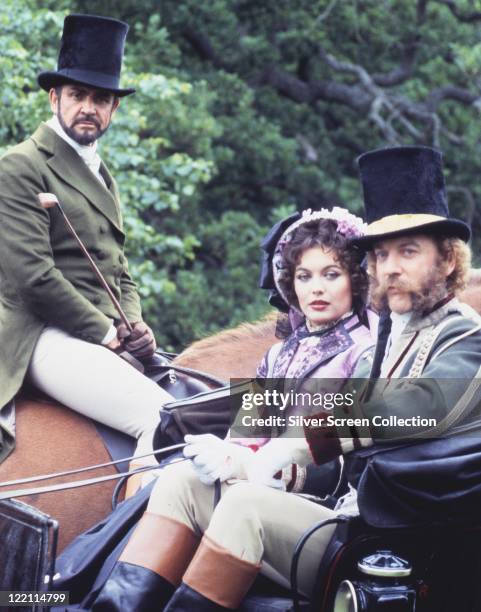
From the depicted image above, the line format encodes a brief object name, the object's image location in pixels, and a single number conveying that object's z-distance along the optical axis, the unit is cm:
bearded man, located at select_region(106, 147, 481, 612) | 674
